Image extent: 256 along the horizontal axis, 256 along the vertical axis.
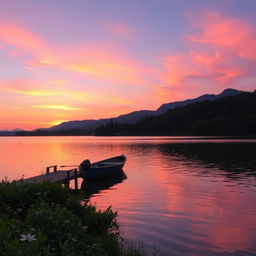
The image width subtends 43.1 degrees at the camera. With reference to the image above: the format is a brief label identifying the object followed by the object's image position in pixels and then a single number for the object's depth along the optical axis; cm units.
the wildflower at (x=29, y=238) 595
